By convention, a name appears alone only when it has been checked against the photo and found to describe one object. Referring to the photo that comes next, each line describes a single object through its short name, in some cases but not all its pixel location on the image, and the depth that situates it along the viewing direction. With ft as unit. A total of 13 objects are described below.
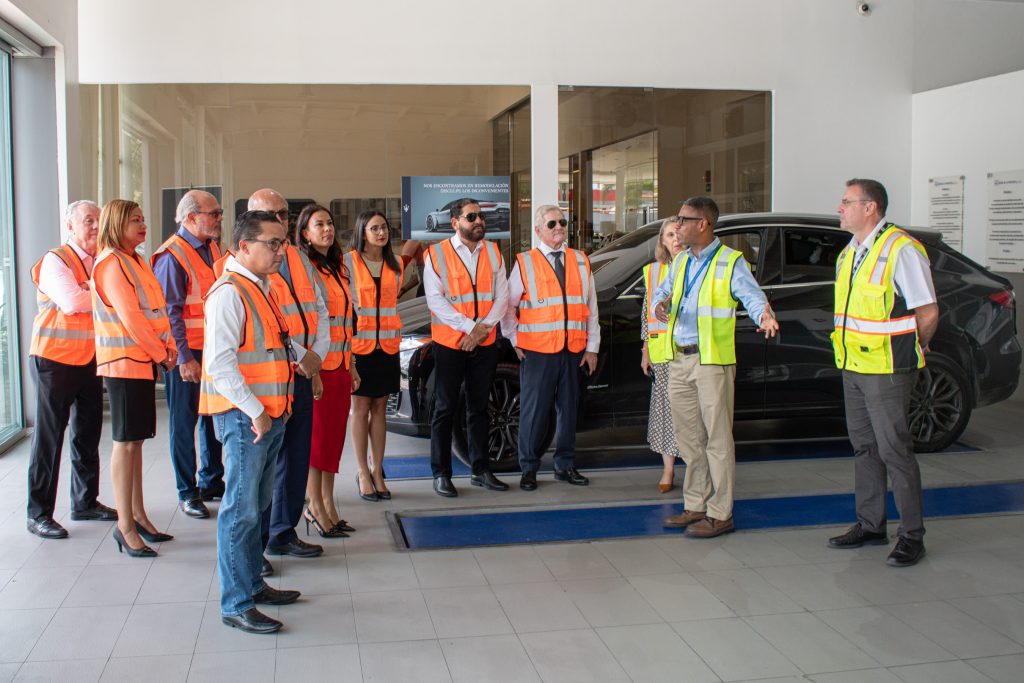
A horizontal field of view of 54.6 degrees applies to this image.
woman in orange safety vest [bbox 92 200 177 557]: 15.72
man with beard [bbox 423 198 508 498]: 19.72
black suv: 21.77
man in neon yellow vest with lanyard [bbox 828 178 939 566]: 15.78
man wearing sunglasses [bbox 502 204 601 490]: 20.17
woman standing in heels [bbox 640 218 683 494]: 19.47
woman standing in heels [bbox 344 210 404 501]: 18.66
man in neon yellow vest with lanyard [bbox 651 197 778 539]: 17.08
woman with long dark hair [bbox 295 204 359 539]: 16.79
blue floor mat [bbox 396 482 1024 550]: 17.54
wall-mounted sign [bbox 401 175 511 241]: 30.55
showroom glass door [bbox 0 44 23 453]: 25.88
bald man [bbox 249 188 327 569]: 14.84
